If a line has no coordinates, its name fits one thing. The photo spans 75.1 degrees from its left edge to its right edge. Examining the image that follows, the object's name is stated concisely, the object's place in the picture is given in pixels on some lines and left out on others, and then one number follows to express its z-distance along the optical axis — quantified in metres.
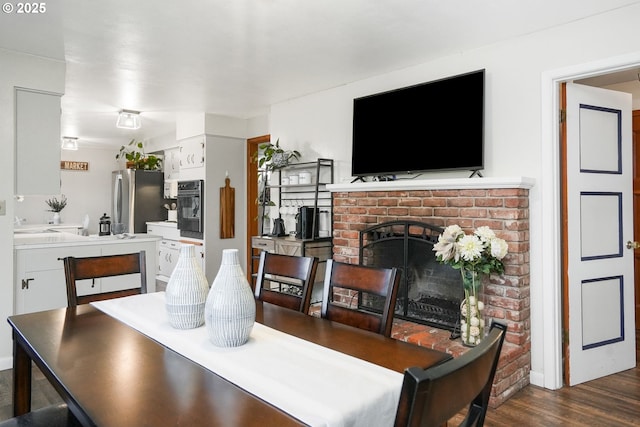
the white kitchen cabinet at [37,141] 3.32
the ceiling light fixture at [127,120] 5.21
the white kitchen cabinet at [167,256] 6.25
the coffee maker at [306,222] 4.24
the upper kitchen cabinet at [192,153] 5.70
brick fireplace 2.73
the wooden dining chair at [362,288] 1.68
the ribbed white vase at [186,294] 1.56
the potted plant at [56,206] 7.37
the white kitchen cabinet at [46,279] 3.29
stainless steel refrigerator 6.82
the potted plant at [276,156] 4.61
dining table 0.97
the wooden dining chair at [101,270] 2.08
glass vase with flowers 2.64
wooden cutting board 5.75
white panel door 2.87
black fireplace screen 3.22
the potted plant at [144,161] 6.90
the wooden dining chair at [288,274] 1.99
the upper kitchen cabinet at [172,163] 6.64
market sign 7.98
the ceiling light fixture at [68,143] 7.04
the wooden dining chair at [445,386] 0.64
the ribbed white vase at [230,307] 1.34
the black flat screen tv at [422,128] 3.11
